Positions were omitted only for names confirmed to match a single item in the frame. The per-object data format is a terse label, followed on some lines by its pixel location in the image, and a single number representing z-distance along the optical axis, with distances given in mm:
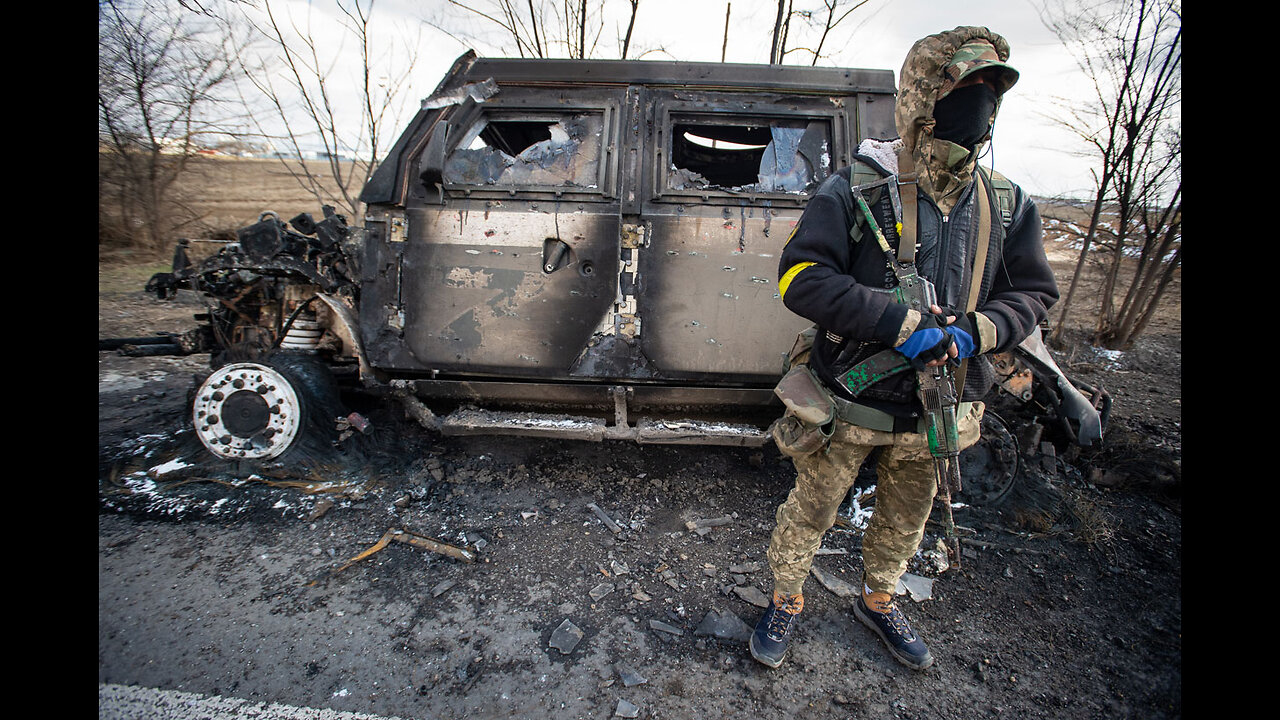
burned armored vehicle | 2943
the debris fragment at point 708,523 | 2904
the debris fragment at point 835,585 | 2441
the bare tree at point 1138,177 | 4672
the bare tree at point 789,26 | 7219
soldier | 1604
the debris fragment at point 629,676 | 1932
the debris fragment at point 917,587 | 2447
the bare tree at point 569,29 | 7324
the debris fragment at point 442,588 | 2348
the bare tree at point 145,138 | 6043
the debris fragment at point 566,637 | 2062
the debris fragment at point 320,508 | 2836
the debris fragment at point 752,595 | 2359
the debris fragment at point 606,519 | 2855
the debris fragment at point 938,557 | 2629
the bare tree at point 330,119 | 6094
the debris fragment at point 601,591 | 2368
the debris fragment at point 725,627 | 2162
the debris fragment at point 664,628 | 2185
